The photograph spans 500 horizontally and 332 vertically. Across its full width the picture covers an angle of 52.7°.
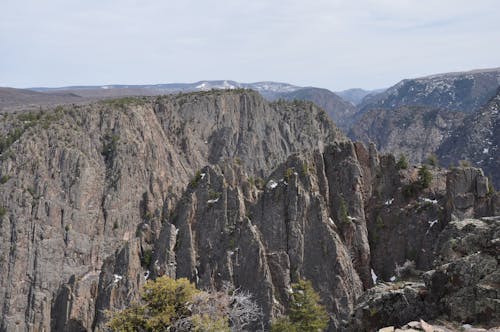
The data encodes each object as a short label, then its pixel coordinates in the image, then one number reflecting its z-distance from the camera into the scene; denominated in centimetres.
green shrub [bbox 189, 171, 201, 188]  6488
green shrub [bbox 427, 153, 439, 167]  6375
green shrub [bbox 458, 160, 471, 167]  5017
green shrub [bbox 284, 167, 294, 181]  5702
